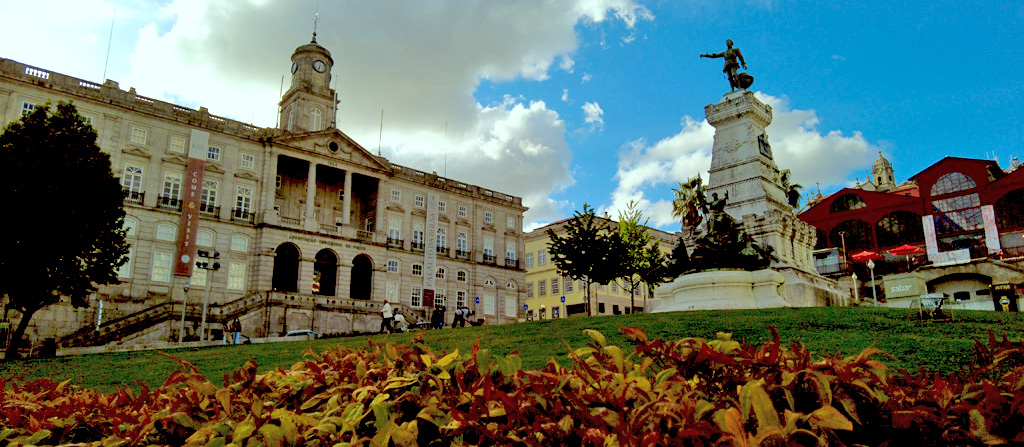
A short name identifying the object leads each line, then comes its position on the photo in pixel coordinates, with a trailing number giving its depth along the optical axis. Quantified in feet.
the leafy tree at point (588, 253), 113.91
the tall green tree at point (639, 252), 128.94
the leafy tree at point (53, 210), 71.72
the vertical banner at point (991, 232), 160.25
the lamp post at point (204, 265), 97.74
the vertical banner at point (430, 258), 175.32
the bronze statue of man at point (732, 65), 83.76
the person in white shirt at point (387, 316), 92.79
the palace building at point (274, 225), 125.18
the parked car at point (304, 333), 111.55
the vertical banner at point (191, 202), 132.87
